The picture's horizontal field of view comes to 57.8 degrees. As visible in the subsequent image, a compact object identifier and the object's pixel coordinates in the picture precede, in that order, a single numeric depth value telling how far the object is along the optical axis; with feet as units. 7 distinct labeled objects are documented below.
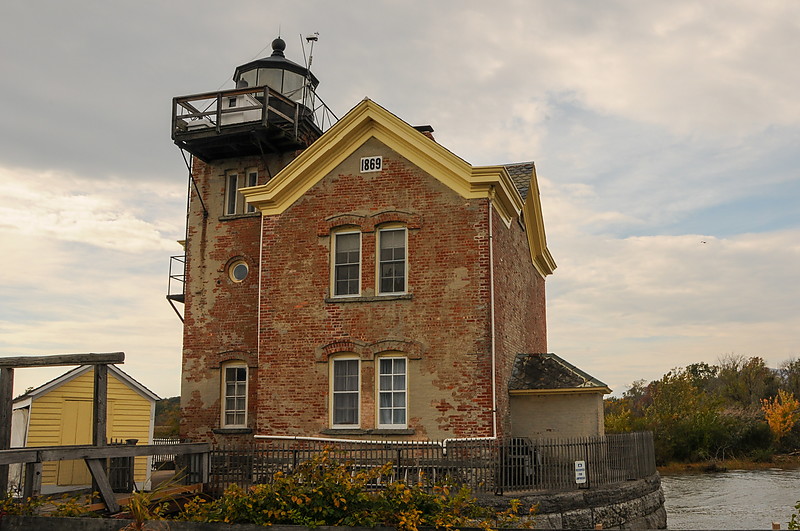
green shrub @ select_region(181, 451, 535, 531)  26.07
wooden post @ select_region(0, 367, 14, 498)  37.37
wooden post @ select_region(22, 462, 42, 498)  36.55
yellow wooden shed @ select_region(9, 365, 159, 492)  53.01
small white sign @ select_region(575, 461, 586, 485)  48.31
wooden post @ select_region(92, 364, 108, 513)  39.01
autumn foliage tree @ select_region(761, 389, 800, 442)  138.72
